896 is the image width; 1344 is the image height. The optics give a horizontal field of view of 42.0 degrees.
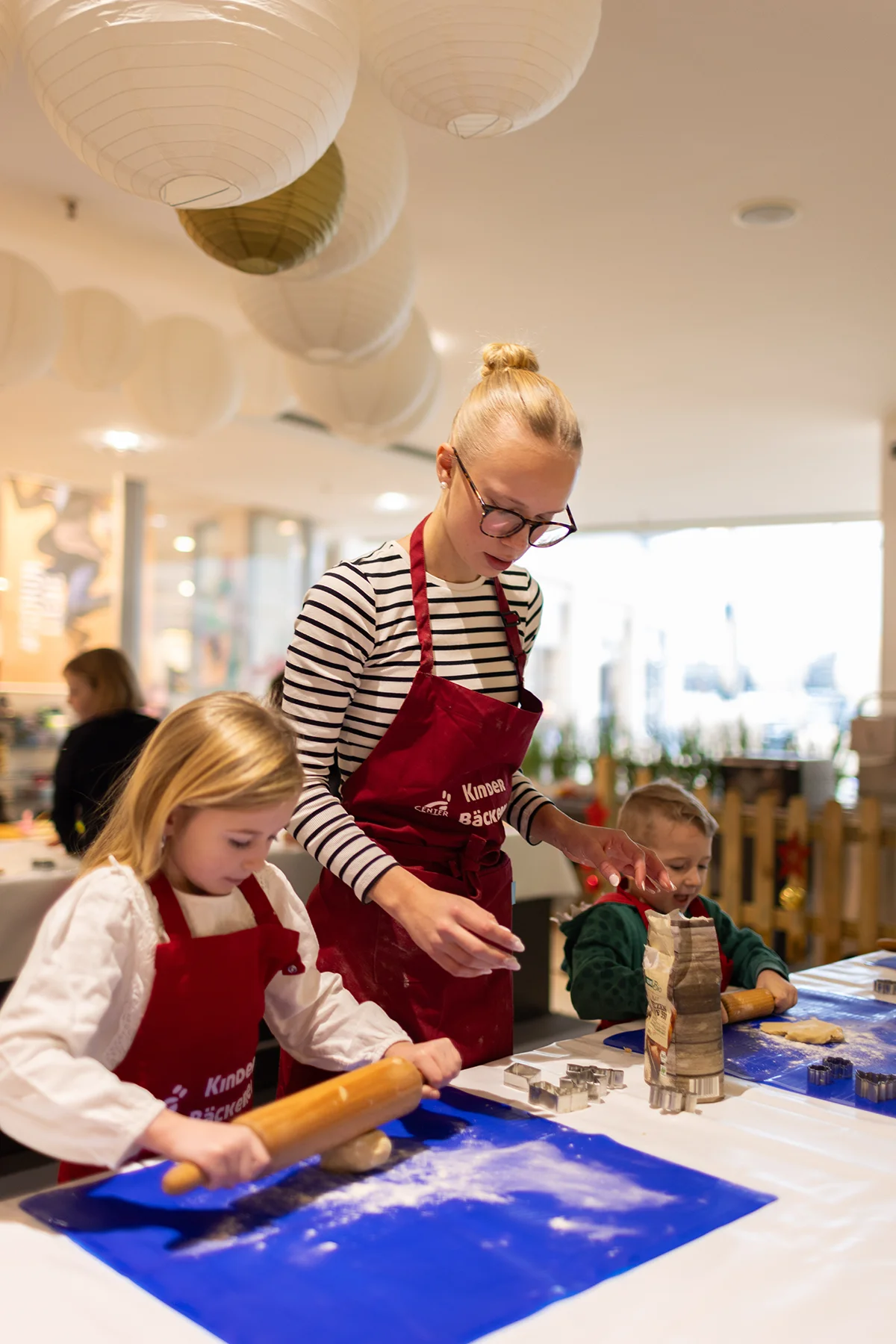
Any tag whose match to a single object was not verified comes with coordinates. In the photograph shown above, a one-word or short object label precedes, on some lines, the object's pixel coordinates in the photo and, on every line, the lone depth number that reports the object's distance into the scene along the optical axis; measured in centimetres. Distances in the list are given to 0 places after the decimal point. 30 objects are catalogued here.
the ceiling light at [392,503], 848
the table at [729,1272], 82
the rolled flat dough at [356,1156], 106
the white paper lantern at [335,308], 292
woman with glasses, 139
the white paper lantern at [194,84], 164
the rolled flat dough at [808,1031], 158
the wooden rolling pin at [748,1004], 166
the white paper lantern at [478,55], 185
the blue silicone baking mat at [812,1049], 139
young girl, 98
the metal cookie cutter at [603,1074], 132
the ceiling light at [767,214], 365
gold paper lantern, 239
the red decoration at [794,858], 548
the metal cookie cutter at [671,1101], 127
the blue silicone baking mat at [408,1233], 83
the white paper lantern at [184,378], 397
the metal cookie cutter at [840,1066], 141
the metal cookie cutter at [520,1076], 134
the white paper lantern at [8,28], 185
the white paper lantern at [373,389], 377
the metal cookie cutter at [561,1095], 126
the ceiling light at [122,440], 656
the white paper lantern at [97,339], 384
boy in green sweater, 169
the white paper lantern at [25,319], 330
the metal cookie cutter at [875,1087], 133
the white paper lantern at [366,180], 256
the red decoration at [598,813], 625
